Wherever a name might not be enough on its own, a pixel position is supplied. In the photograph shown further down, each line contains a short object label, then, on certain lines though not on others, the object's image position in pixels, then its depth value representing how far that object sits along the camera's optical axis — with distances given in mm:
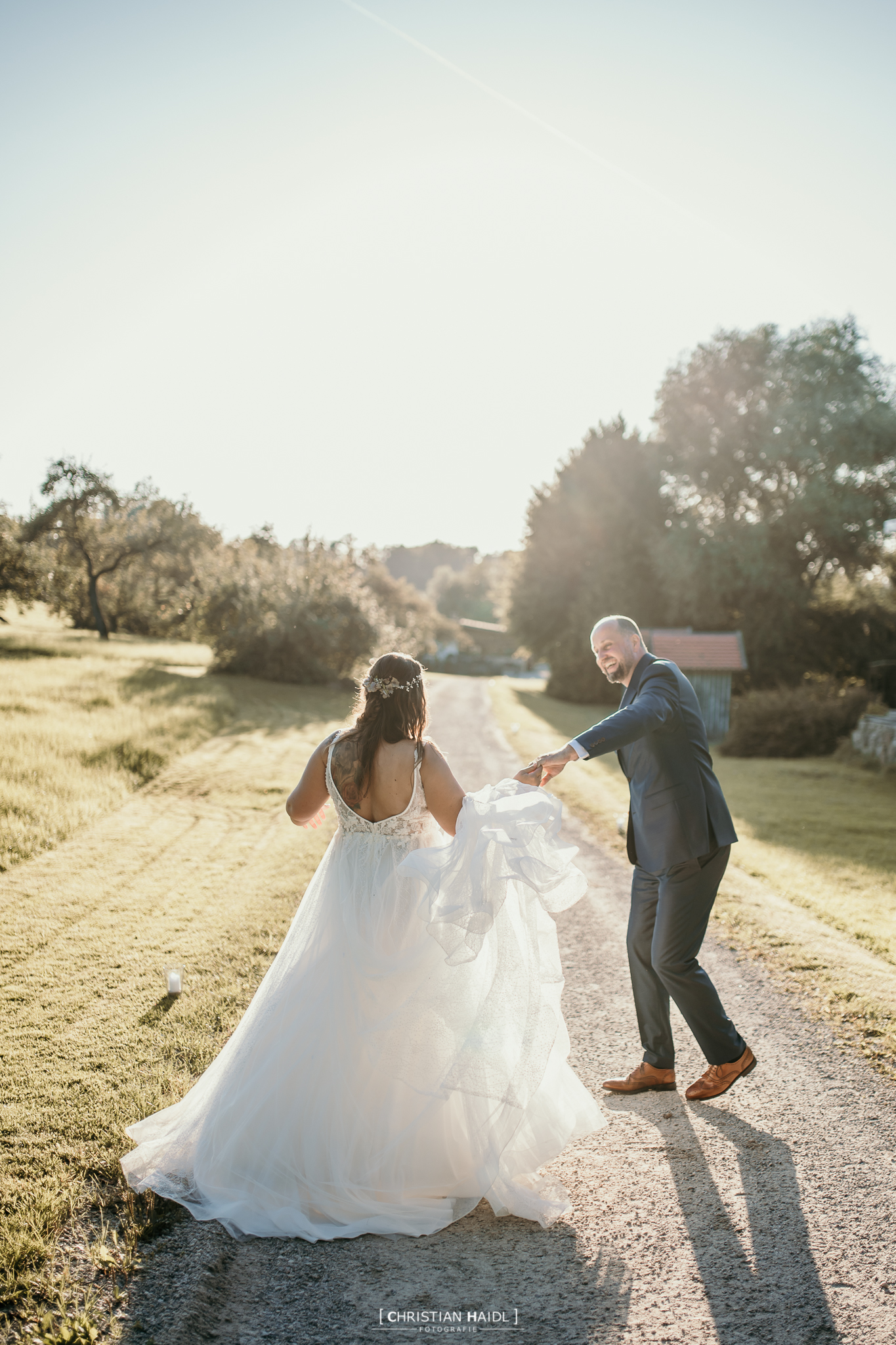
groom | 3977
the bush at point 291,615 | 29906
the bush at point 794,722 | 20688
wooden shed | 25586
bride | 3168
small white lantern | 5320
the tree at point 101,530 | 34531
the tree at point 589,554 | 34500
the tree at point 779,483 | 28938
